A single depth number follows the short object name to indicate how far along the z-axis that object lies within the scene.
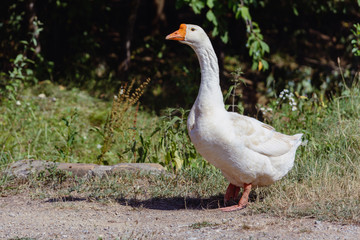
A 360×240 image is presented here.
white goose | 8.28
